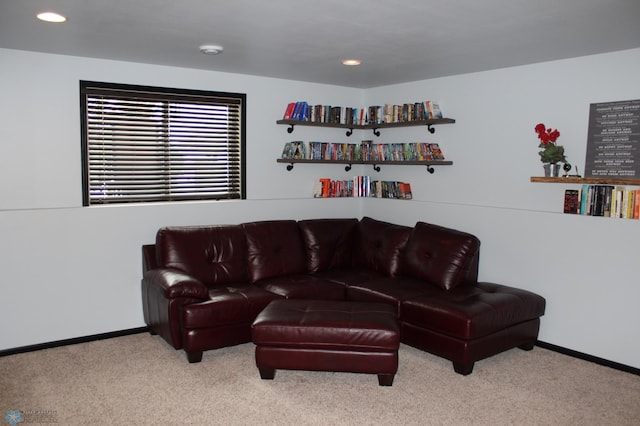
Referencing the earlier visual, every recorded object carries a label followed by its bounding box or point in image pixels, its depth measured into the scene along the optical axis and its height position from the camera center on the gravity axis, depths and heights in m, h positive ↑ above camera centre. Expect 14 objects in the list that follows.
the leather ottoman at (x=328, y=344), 3.27 -1.12
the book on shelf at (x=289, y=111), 5.13 +0.61
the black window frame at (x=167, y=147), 4.21 +0.19
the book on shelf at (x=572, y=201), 3.91 -0.18
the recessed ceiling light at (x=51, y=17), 2.88 +0.86
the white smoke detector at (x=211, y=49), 3.68 +0.89
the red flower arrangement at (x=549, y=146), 3.95 +0.25
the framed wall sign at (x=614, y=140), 3.63 +0.29
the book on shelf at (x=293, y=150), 5.22 +0.21
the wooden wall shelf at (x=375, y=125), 4.89 +0.51
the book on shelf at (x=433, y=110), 4.93 +0.63
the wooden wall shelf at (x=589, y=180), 3.56 -0.01
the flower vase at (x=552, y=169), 3.98 +0.07
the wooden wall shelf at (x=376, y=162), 4.94 +0.11
